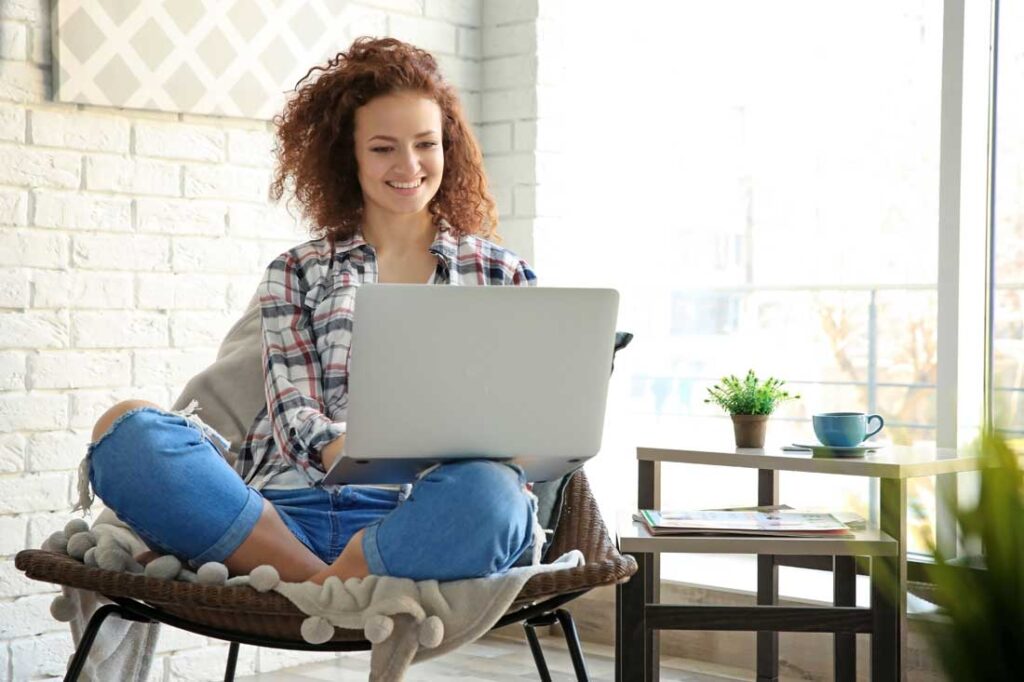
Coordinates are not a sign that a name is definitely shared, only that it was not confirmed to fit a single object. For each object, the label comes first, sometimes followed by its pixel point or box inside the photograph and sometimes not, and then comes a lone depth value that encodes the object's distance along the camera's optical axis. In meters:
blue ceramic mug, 2.30
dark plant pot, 2.48
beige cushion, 2.01
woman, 1.58
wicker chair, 1.54
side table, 2.01
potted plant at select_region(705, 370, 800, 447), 2.49
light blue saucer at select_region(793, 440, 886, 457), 2.29
